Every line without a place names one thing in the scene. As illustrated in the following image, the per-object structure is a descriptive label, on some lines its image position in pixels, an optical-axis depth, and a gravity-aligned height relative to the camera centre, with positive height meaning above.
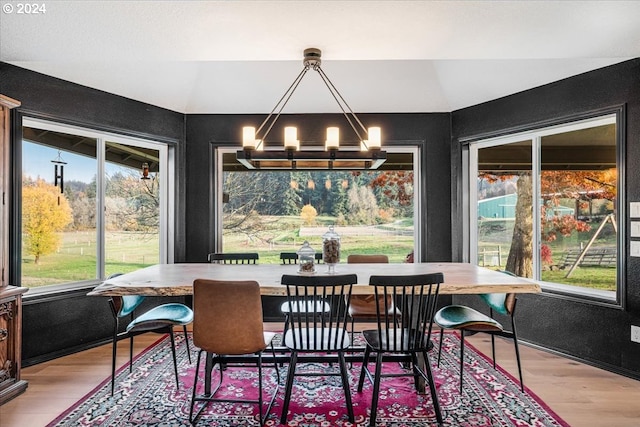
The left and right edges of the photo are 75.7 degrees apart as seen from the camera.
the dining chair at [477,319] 2.84 -0.71
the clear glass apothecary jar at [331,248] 2.89 -0.21
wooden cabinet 2.75 -0.85
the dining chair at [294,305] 3.33 -0.72
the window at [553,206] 3.58 +0.12
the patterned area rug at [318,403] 2.50 -1.22
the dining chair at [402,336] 2.34 -0.73
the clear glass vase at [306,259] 2.91 -0.29
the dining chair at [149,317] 2.79 -0.71
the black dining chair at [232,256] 3.85 -0.36
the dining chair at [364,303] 3.17 -0.70
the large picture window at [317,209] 4.95 +0.12
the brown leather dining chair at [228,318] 2.30 -0.57
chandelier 2.78 +0.44
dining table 2.54 -0.41
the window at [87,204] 3.61 +0.14
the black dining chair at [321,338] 2.32 -0.74
